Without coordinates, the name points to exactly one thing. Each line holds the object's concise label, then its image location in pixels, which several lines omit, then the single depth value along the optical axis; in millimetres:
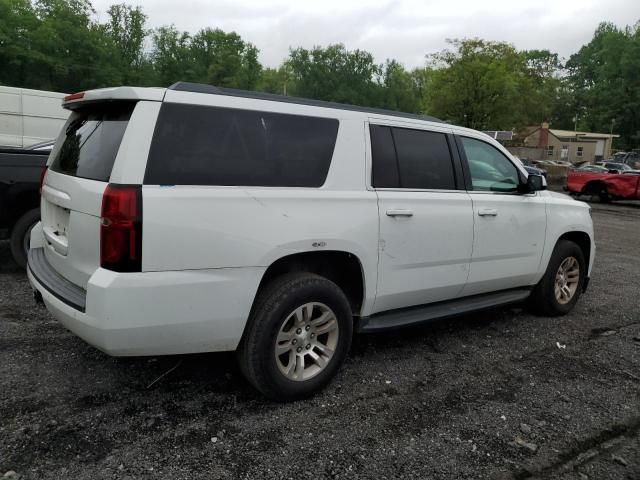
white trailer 13625
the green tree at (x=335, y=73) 76625
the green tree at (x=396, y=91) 77250
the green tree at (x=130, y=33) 53194
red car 18594
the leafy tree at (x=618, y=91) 60719
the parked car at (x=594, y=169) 20188
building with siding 65188
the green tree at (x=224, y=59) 62062
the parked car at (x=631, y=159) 31562
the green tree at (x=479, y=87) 41344
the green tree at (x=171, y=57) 58797
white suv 2662
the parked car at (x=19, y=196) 5359
